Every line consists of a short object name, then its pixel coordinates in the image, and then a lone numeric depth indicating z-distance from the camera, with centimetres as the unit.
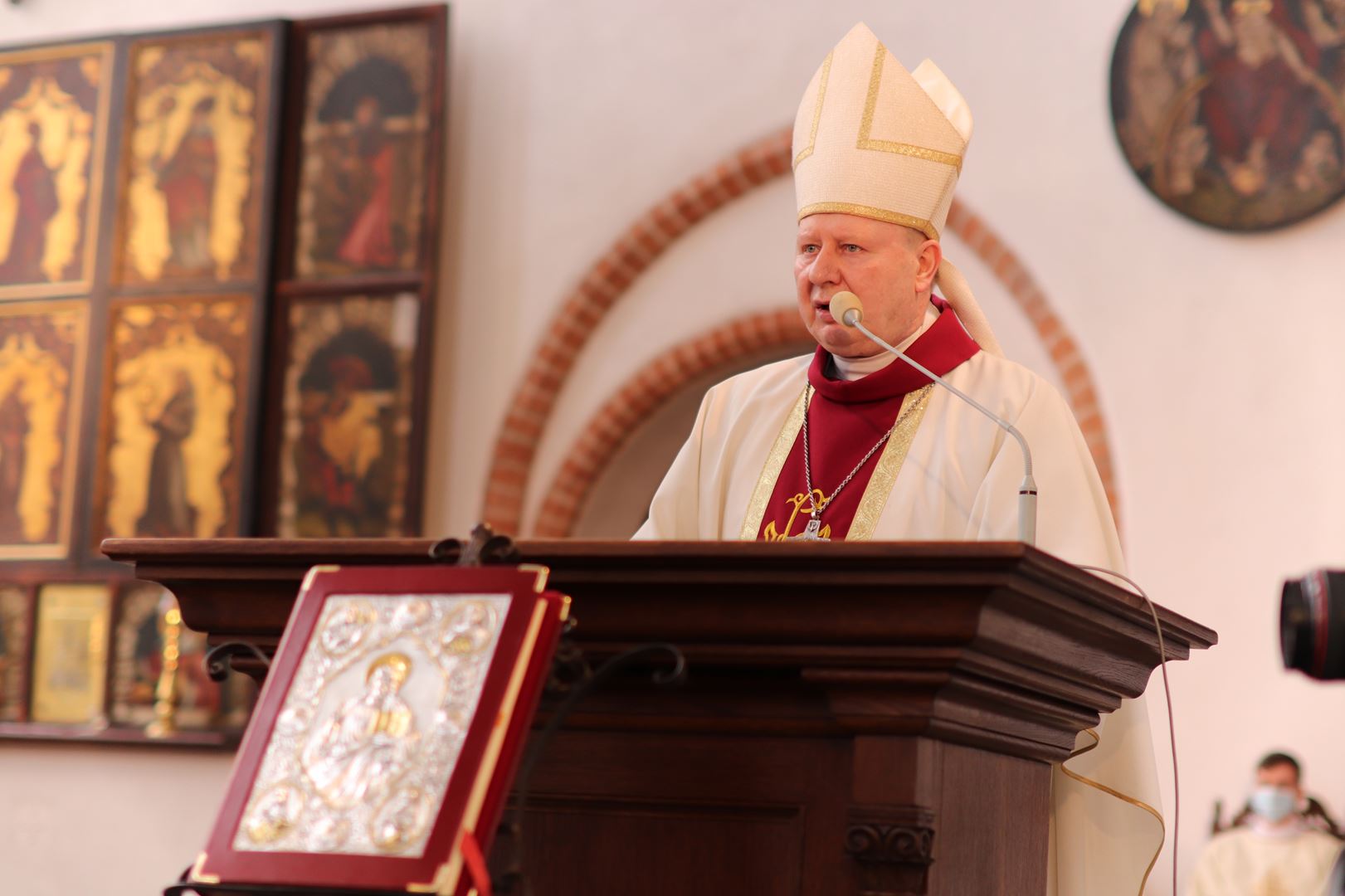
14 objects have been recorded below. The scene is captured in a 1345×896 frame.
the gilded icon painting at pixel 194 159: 1539
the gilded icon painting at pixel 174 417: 1510
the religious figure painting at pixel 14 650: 1552
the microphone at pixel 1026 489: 412
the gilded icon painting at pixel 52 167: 1603
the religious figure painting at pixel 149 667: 1488
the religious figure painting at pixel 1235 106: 1230
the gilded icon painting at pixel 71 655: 1529
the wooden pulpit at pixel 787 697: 297
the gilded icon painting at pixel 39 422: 1564
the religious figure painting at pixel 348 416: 1466
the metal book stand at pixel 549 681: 266
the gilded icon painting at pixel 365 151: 1498
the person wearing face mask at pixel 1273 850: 1171
